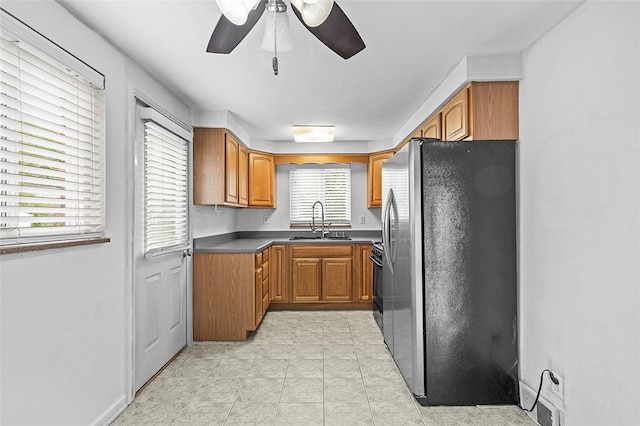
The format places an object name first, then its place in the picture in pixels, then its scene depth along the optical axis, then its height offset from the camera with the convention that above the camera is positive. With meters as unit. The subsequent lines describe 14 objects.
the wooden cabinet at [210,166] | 3.87 +0.47
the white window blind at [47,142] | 1.63 +0.35
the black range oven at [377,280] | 4.14 -0.73
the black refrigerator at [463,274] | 2.53 -0.39
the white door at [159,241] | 2.78 -0.21
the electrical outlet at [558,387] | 2.13 -0.95
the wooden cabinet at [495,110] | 2.61 +0.68
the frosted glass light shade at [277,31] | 1.69 +0.79
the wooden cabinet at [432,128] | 3.32 +0.76
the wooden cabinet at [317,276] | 5.04 -0.79
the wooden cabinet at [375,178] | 5.42 +0.49
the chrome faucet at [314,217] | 5.78 -0.05
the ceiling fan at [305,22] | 1.39 +0.75
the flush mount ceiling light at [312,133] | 4.45 +0.93
